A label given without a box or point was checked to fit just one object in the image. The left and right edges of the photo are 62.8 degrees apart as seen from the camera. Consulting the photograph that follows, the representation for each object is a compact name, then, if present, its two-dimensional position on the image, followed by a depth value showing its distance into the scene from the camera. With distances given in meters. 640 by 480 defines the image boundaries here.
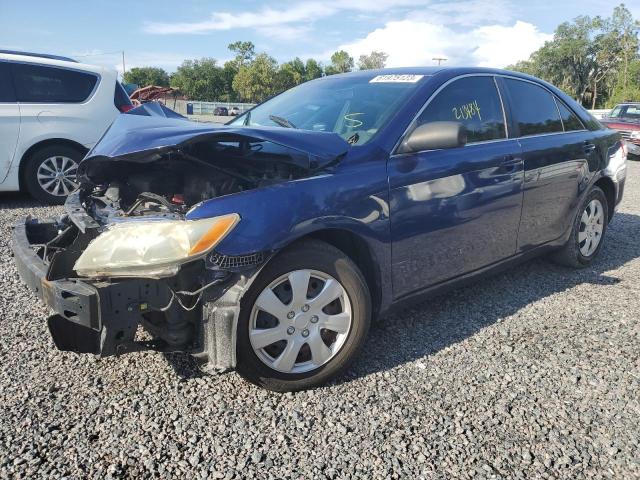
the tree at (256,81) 70.00
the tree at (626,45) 54.16
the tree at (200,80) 86.69
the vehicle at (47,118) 6.25
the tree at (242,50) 92.88
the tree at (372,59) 76.08
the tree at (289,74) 74.57
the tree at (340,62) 93.70
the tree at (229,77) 88.24
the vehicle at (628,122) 14.23
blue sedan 2.25
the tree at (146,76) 95.74
